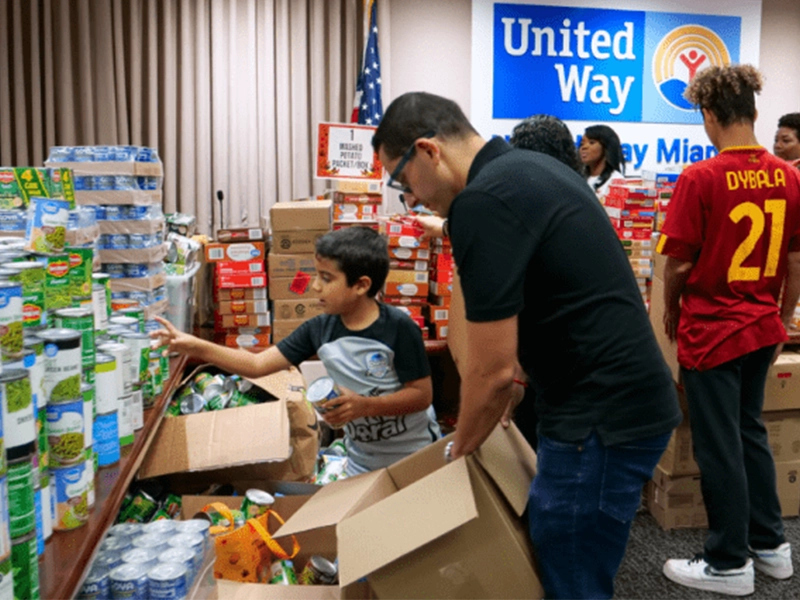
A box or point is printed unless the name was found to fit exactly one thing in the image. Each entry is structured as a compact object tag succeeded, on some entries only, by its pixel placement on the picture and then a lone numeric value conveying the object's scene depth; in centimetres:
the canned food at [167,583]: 145
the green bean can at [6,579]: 95
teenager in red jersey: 245
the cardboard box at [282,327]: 376
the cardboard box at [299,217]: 371
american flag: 505
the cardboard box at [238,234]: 376
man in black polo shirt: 125
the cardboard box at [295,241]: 374
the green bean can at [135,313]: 204
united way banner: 553
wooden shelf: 117
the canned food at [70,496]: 132
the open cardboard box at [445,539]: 123
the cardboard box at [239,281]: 373
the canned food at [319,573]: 188
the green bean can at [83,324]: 144
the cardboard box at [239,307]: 375
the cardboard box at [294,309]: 379
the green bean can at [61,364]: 122
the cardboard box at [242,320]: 378
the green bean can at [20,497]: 105
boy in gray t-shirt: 198
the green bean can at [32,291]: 127
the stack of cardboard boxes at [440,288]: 384
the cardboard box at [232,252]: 373
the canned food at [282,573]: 188
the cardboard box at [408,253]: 384
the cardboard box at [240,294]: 375
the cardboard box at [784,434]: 315
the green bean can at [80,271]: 159
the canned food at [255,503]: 209
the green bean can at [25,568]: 106
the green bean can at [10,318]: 105
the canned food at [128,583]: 145
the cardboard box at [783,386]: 308
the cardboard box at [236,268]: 373
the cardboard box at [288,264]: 375
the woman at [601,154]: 451
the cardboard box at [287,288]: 375
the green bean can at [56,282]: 151
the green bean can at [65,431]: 125
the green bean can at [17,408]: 99
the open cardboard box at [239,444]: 228
